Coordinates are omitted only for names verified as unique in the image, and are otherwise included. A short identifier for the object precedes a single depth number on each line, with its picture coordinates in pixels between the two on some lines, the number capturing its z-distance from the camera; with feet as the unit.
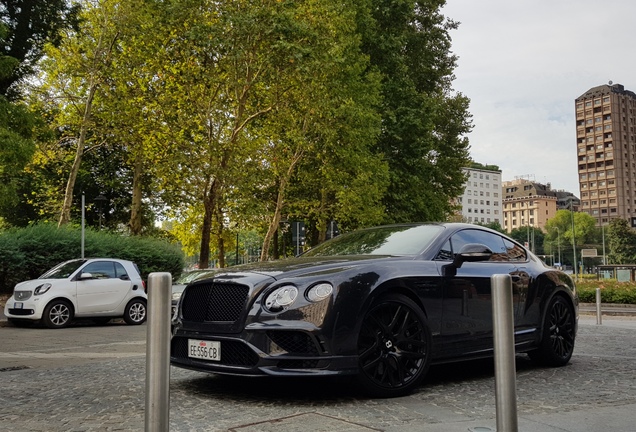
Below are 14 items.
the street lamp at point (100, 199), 102.26
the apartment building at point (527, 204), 599.16
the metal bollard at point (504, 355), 11.07
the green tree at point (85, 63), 92.51
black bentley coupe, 16.70
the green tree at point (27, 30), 59.93
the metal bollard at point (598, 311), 52.37
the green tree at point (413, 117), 106.52
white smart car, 49.52
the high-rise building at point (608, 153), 515.09
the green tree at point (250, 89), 77.20
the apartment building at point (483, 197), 527.40
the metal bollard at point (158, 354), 9.84
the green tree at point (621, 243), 368.68
